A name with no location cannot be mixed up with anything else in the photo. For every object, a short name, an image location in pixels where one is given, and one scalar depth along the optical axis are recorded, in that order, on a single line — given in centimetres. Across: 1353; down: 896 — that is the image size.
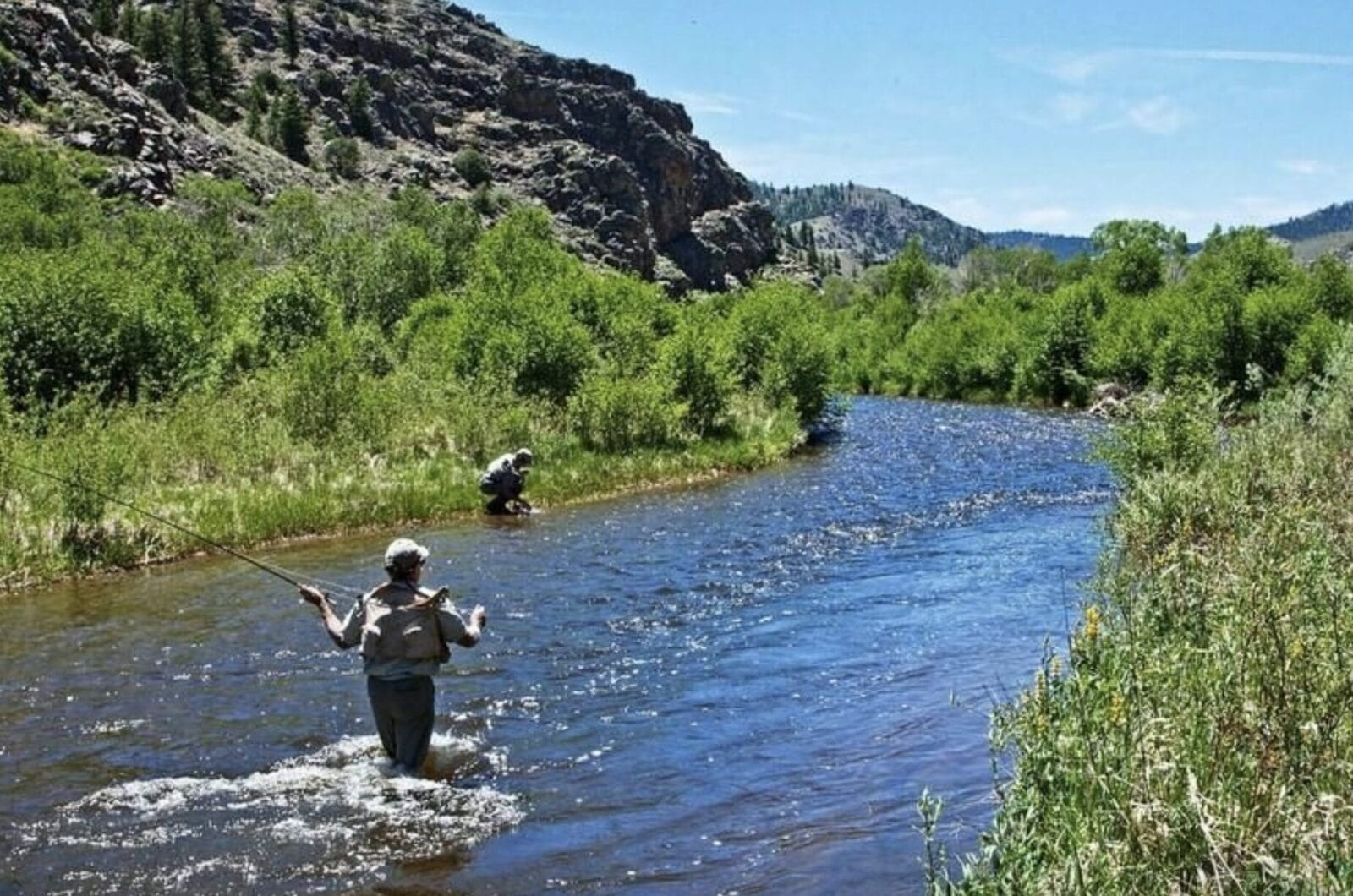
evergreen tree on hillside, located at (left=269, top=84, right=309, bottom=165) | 13650
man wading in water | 1062
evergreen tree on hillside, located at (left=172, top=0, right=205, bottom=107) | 13538
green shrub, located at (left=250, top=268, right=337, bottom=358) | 3891
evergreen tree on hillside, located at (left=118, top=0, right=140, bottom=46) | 13638
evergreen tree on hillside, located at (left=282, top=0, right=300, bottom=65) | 16762
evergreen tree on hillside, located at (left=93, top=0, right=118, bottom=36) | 13262
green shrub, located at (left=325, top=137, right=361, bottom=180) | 14162
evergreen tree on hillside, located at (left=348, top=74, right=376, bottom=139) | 16038
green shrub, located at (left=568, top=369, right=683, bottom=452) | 3516
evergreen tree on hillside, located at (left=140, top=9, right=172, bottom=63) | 13575
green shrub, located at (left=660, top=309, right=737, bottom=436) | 3972
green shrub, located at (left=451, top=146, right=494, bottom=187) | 16438
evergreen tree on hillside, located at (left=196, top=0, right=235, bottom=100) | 14350
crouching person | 2706
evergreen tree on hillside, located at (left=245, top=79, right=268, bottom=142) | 13425
